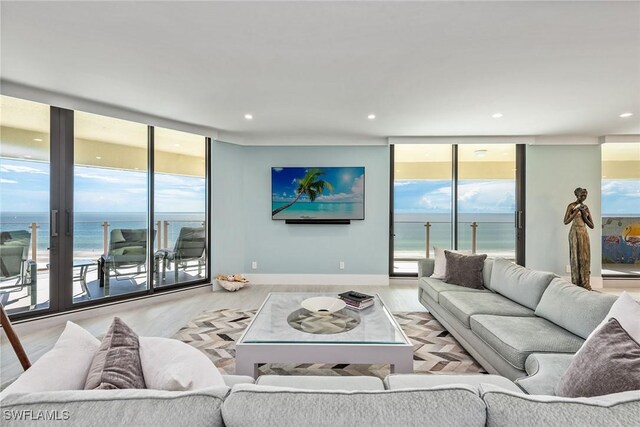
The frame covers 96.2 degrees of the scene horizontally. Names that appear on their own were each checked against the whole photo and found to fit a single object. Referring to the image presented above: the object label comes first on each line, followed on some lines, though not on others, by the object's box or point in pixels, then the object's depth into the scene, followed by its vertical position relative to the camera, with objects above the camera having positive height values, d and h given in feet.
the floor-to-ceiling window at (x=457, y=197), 16.15 +0.98
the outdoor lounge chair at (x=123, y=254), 11.95 -1.77
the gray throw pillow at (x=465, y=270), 10.34 -2.06
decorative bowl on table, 7.95 -2.55
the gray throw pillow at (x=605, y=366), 3.49 -1.94
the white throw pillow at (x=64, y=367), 2.90 -1.70
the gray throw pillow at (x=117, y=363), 3.05 -1.71
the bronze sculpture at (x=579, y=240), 13.70 -1.23
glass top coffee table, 5.98 -2.78
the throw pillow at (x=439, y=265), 11.23 -2.01
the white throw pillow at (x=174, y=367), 3.16 -1.82
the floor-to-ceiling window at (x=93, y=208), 9.85 +0.21
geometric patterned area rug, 7.34 -3.97
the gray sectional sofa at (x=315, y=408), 2.35 -1.64
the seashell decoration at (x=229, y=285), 14.43 -3.59
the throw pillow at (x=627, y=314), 4.16 -1.55
